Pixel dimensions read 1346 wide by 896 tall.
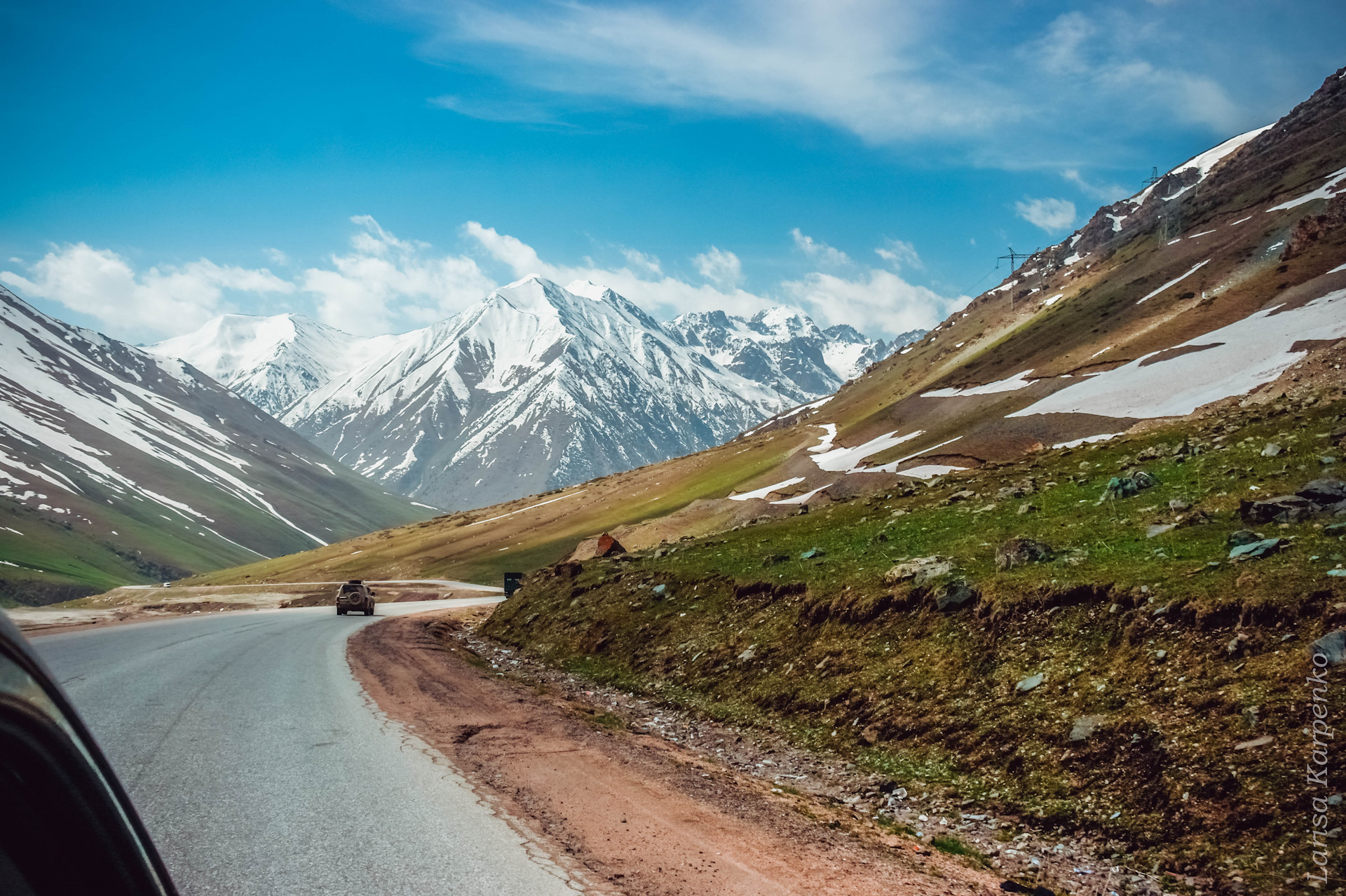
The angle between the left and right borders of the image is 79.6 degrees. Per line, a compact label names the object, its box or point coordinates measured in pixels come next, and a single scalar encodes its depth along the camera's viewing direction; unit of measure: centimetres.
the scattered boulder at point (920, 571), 1844
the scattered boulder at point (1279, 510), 1537
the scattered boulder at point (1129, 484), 2159
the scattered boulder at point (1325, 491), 1545
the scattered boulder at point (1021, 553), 1755
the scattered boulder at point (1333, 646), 1052
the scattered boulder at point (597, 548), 4563
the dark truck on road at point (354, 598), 5388
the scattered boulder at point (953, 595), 1683
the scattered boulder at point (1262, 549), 1384
